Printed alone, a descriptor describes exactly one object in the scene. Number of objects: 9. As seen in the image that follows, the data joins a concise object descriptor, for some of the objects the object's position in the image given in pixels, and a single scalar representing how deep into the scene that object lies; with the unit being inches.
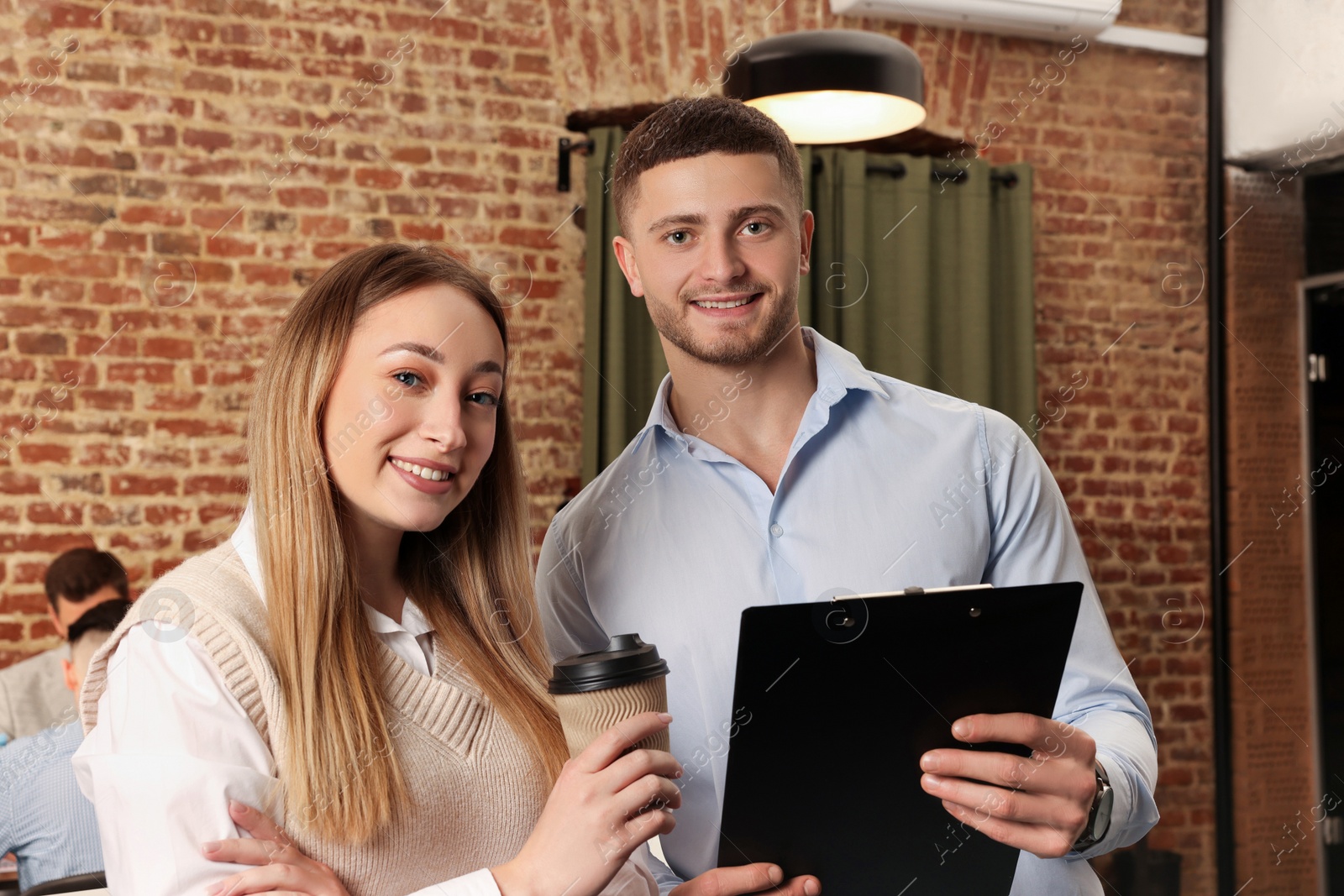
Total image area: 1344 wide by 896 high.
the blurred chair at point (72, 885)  76.1
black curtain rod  167.6
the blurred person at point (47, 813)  101.7
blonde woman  43.1
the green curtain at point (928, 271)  165.3
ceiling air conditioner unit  163.8
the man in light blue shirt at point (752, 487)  63.1
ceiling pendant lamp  102.3
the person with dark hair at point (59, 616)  130.2
